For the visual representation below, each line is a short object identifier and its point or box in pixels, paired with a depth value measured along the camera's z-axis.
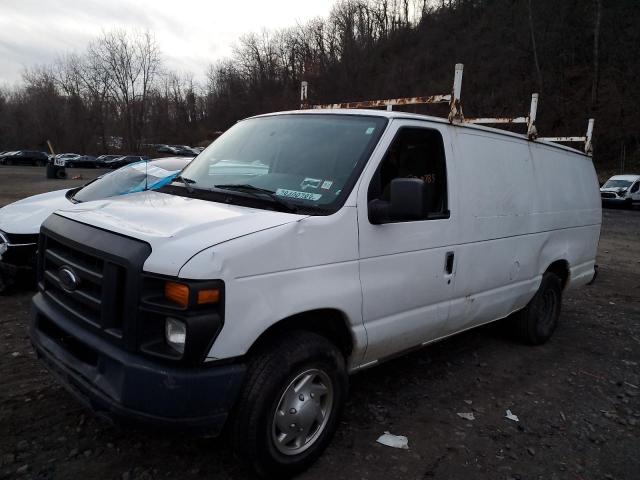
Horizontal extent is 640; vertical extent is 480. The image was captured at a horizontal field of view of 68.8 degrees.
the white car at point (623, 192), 22.66
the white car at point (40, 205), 5.19
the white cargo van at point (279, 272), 2.22
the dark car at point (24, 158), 49.38
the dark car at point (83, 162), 47.97
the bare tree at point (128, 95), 56.53
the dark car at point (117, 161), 47.15
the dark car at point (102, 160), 48.99
